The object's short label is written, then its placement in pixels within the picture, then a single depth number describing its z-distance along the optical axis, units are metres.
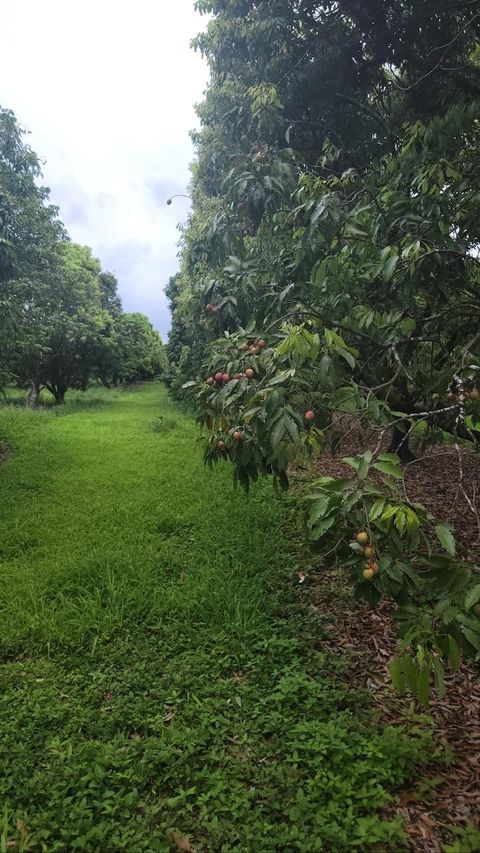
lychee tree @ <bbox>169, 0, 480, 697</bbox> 1.74
